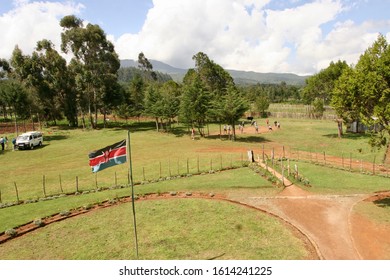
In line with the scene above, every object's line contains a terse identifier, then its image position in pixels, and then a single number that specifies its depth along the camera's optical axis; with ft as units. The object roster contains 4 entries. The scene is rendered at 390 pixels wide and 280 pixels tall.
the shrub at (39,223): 49.60
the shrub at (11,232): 46.01
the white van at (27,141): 122.72
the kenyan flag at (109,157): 37.19
